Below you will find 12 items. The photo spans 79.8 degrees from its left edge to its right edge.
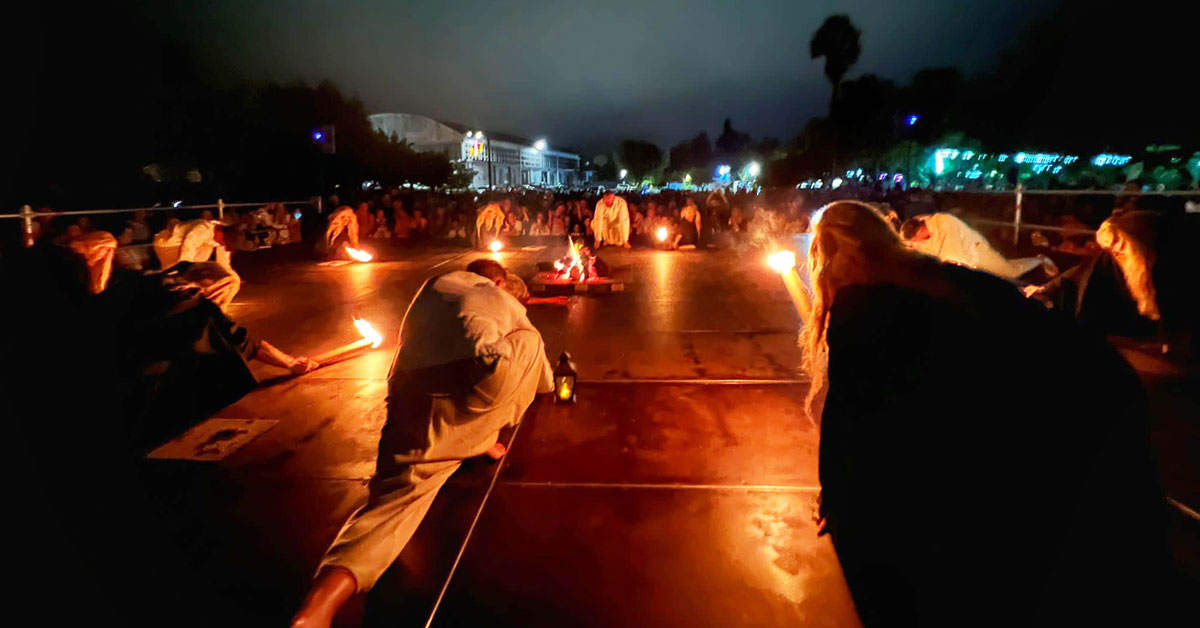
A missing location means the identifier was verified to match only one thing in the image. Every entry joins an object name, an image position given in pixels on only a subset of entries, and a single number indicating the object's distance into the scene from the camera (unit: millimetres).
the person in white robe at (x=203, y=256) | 5125
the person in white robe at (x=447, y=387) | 3494
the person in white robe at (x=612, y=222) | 18422
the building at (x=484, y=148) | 75562
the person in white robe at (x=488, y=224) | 18047
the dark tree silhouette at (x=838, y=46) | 59906
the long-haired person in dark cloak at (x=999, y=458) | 1567
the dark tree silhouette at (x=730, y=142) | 122938
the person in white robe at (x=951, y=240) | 5680
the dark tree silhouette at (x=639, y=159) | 121062
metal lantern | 5512
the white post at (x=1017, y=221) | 12524
